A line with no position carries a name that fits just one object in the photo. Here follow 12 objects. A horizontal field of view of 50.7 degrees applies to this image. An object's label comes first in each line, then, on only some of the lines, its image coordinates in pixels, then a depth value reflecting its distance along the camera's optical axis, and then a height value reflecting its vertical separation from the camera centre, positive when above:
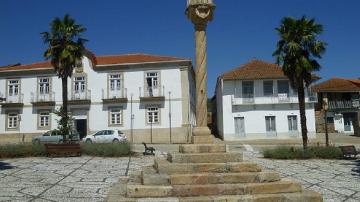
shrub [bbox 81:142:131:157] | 20.17 -0.59
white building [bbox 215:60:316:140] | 34.72 +2.60
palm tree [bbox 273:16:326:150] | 20.91 +4.68
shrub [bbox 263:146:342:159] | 19.22 -0.91
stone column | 9.66 +2.28
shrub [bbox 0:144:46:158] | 19.42 -0.53
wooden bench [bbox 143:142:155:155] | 21.09 -0.71
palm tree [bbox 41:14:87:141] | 25.28 +6.19
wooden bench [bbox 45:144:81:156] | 19.62 -0.50
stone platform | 7.59 -0.96
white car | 28.72 +0.18
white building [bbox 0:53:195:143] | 33.28 +3.65
